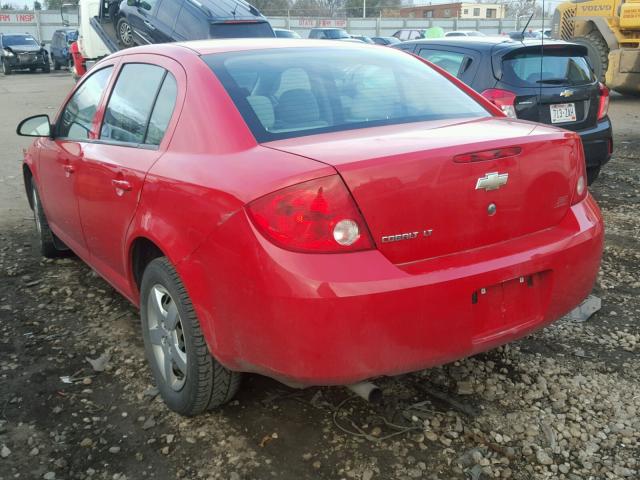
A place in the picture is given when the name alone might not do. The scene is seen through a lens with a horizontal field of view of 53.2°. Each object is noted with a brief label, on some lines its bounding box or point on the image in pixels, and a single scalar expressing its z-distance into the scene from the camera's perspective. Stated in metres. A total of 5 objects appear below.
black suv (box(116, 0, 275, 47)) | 11.16
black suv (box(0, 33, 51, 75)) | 29.69
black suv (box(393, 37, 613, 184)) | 5.95
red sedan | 2.15
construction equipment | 14.12
